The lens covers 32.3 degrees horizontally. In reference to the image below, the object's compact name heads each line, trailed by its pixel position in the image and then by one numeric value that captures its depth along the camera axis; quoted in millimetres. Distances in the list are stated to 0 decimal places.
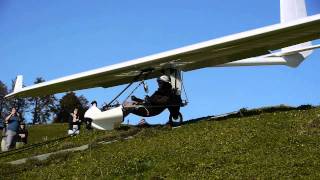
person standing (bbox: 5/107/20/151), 20047
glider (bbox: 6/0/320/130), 17500
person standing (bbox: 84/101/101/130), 19625
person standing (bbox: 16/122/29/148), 22506
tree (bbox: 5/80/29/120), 96981
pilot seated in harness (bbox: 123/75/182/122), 20094
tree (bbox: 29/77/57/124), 103000
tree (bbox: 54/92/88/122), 94875
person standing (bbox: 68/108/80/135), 22969
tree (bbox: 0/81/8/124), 95750
